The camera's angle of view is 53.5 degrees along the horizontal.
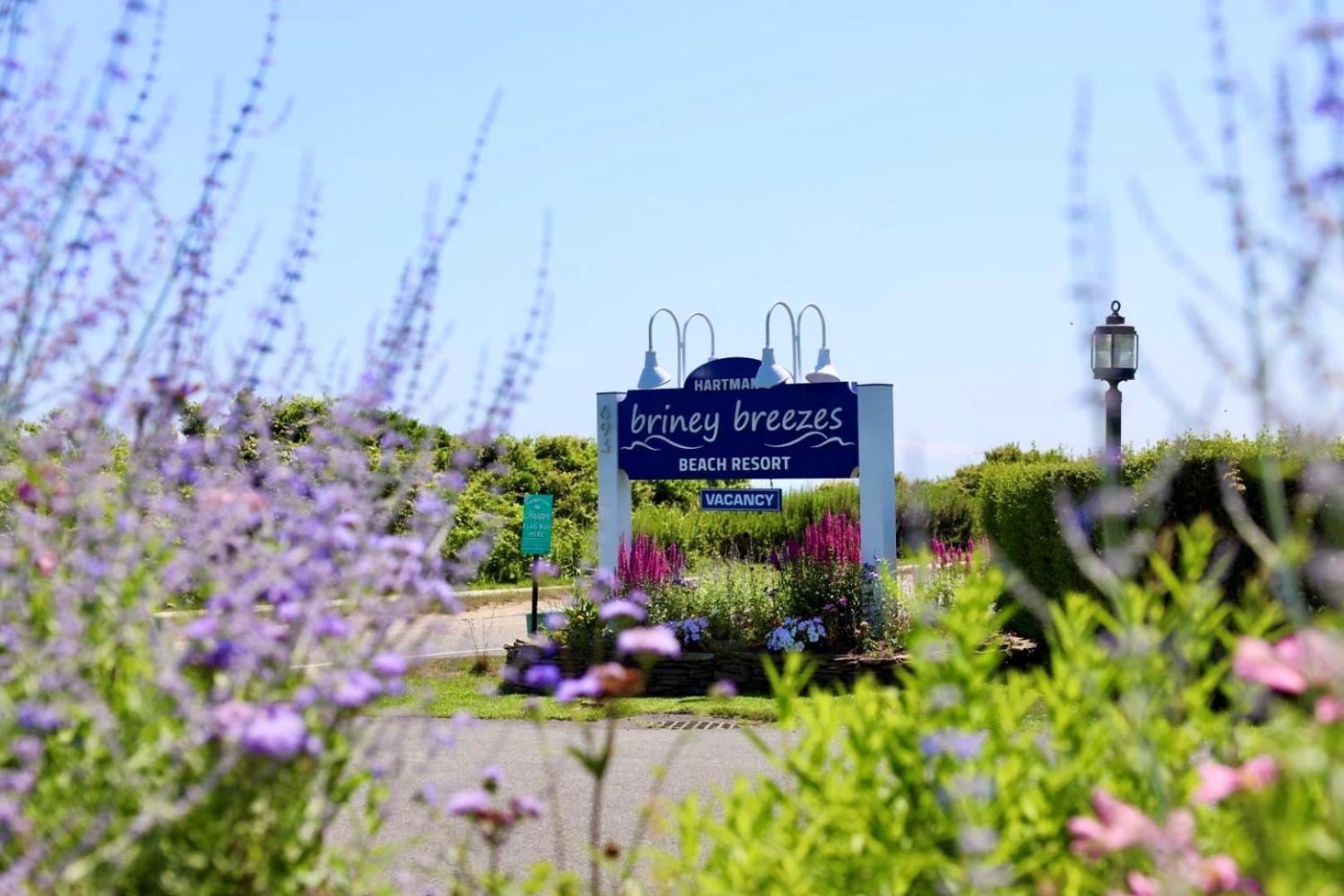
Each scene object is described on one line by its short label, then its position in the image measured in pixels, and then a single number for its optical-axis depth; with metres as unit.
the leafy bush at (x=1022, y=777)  2.37
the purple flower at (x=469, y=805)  2.95
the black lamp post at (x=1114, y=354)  12.20
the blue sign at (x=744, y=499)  12.72
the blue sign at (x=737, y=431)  12.09
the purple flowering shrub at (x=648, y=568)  12.30
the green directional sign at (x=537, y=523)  13.55
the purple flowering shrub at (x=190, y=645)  2.58
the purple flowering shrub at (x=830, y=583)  11.48
